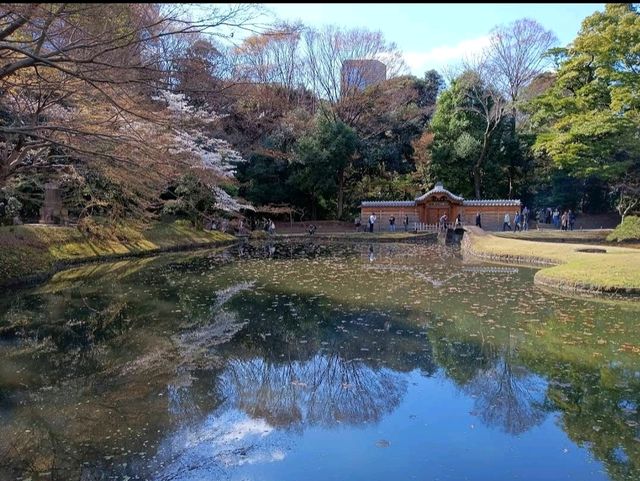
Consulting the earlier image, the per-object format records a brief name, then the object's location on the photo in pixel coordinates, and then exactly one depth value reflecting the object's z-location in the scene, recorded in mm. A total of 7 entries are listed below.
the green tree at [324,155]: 30438
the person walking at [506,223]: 29025
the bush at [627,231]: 20641
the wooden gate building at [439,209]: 30547
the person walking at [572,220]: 28297
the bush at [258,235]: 27792
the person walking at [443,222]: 29641
